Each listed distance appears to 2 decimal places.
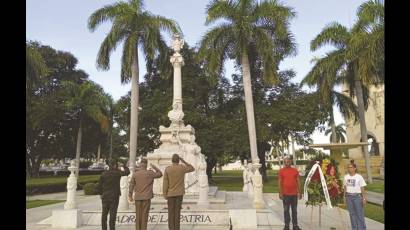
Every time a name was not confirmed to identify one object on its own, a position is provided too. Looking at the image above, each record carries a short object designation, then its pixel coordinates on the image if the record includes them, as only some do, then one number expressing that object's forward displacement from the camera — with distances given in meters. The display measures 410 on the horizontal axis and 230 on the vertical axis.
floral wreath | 10.31
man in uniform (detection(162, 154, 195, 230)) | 9.05
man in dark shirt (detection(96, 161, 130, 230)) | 9.53
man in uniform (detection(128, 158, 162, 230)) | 9.30
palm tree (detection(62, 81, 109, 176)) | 38.41
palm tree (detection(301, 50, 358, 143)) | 30.20
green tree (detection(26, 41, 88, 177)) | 39.62
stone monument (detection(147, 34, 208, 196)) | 18.47
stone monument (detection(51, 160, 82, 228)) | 11.86
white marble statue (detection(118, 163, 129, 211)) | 14.18
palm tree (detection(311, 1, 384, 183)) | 23.42
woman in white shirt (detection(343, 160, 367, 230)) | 8.90
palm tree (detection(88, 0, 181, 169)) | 25.31
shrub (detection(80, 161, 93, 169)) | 73.94
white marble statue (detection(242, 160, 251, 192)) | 23.92
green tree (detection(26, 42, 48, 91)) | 24.52
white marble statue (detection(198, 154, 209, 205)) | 14.43
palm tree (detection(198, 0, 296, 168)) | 24.41
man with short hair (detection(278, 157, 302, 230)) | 10.12
